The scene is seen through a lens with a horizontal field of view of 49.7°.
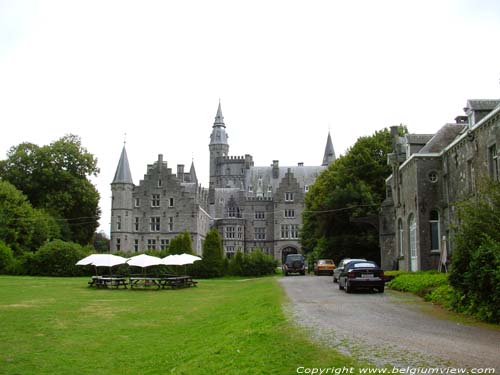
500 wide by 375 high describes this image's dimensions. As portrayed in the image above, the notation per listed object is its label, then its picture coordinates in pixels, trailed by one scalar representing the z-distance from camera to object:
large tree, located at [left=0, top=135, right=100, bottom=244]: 63.97
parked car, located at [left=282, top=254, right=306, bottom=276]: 46.94
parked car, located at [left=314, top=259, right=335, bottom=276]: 42.22
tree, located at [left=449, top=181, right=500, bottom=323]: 13.71
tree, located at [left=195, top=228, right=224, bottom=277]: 50.82
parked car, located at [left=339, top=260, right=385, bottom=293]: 22.75
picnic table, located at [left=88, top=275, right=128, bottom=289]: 35.47
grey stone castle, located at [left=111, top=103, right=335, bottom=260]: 71.56
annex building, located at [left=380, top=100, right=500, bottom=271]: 25.34
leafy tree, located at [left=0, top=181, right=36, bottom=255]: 54.78
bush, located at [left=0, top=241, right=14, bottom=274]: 50.97
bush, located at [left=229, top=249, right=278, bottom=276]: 53.00
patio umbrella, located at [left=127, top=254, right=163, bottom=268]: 37.32
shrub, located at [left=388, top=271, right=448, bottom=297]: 20.97
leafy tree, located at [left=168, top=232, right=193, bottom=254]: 52.03
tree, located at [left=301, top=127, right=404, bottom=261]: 45.91
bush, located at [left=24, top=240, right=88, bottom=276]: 50.84
